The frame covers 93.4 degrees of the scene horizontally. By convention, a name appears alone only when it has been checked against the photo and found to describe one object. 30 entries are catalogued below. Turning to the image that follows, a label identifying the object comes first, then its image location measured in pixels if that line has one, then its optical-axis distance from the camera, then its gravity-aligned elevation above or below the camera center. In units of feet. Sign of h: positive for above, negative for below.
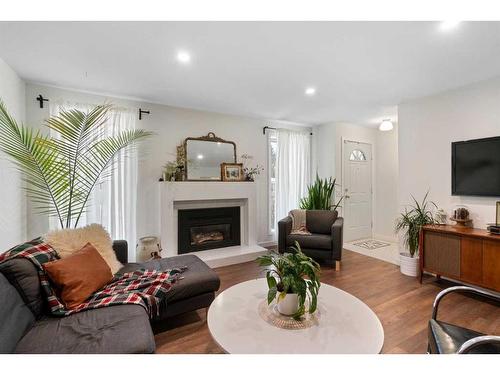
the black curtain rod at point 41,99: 9.04 +3.39
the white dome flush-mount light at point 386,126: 12.38 +3.16
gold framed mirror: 12.08 +1.65
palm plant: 6.40 +1.07
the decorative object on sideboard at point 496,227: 7.67 -1.37
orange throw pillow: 5.01 -2.00
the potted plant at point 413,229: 9.87 -1.87
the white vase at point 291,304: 4.44 -2.23
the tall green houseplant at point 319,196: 13.60 -0.58
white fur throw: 5.83 -1.44
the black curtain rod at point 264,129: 14.23 +3.45
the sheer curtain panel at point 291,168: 14.71 +1.14
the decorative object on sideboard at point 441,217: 9.86 -1.32
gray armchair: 10.68 -2.43
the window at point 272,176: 14.51 +0.63
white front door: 15.37 -0.22
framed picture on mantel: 12.71 +0.82
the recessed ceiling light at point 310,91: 9.69 +4.03
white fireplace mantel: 10.93 -0.84
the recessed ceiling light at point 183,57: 6.91 +3.92
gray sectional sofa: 3.82 -2.58
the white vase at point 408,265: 9.96 -3.40
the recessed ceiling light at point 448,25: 5.51 +3.82
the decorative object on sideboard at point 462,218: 9.03 -1.25
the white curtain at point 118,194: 9.93 -0.31
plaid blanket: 4.82 -2.44
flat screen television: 8.45 +0.69
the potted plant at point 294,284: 4.36 -1.84
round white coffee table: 3.62 -2.46
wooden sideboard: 7.50 -2.40
